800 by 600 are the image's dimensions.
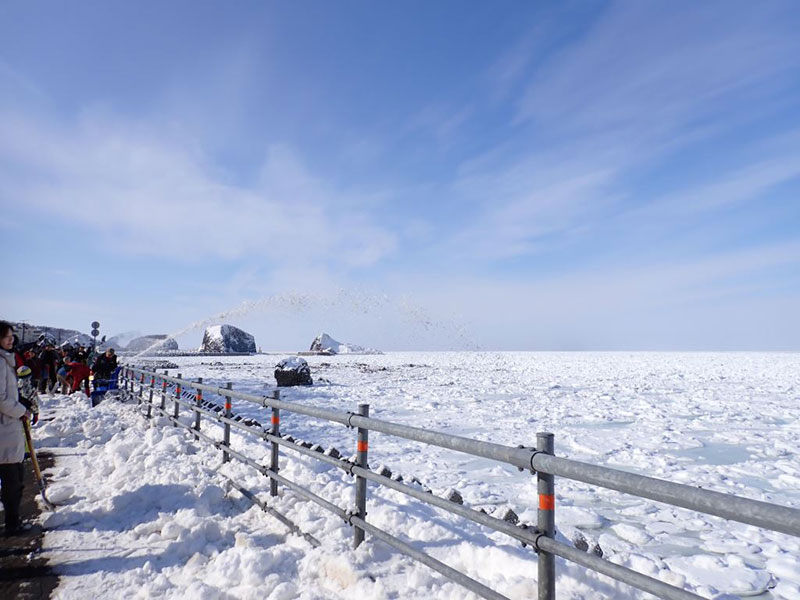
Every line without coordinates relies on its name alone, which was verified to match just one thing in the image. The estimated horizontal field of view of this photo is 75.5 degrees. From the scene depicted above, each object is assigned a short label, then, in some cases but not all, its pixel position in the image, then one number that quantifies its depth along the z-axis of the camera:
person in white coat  4.94
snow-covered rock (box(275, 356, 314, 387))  25.23
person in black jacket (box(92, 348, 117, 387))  15.34
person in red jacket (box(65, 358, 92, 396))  17.11
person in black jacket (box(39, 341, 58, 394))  16.45
